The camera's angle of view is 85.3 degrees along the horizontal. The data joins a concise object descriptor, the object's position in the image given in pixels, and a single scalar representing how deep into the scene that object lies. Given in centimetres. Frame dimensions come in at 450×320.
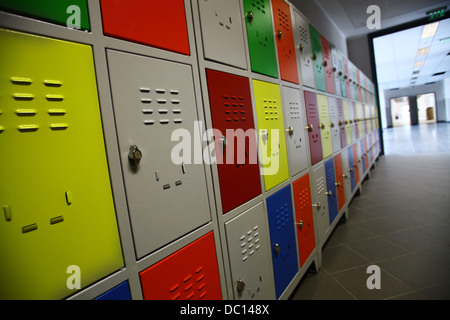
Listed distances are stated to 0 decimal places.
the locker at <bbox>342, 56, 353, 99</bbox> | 361
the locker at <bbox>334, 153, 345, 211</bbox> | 281
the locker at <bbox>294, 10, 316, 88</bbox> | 204
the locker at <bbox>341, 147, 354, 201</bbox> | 314
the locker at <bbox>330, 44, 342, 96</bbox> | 304
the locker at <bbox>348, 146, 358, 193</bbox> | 348
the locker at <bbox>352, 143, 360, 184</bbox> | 381
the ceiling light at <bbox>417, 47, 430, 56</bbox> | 883
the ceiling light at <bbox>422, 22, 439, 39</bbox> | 648
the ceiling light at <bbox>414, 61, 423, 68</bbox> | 1099
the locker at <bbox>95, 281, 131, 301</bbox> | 68
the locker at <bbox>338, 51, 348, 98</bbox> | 333
